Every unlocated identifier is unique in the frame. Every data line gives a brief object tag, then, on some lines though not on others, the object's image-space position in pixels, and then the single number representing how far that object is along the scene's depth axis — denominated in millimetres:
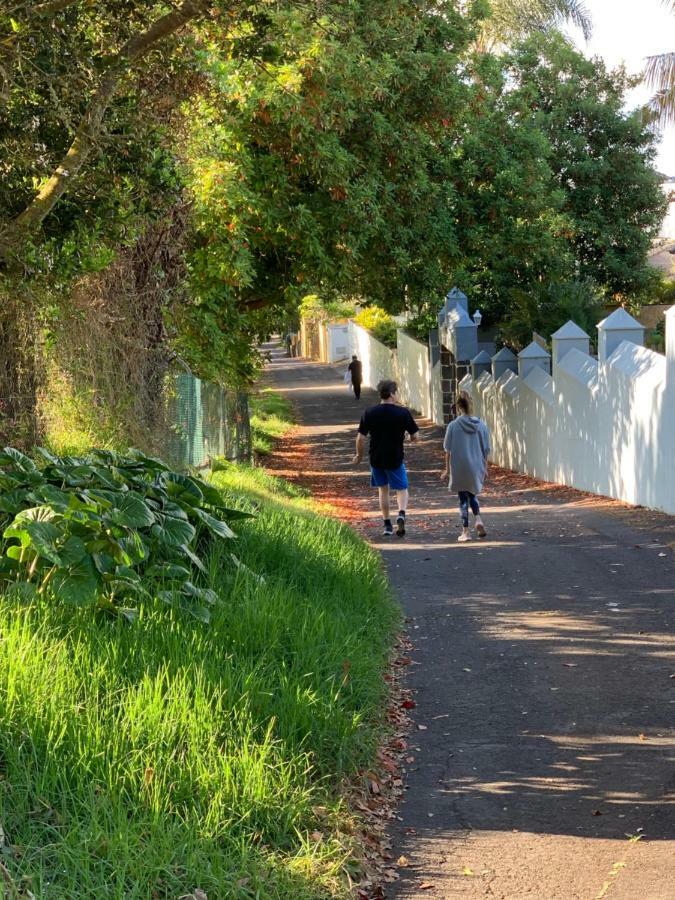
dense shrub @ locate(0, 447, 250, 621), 6398
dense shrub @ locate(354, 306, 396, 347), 49156
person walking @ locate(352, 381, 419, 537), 13812
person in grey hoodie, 13391
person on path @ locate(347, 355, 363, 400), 42031
